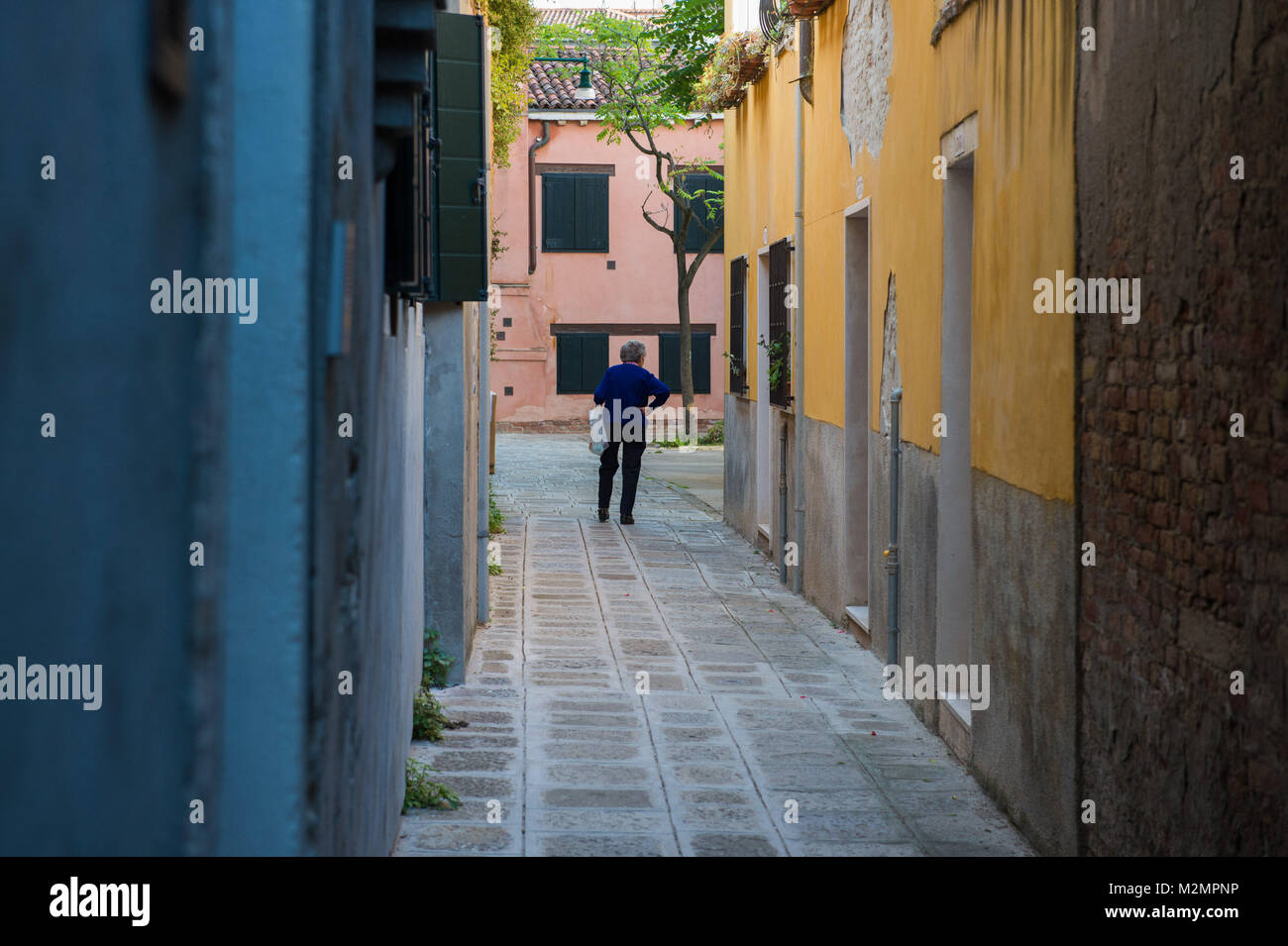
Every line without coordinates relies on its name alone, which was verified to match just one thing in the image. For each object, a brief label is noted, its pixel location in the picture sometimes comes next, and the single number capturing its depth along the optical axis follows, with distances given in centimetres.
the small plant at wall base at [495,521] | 1405
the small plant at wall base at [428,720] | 679
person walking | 1500
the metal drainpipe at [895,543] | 814
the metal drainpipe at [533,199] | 2970
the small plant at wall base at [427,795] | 573
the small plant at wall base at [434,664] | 777
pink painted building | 2973
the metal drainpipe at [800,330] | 1148
